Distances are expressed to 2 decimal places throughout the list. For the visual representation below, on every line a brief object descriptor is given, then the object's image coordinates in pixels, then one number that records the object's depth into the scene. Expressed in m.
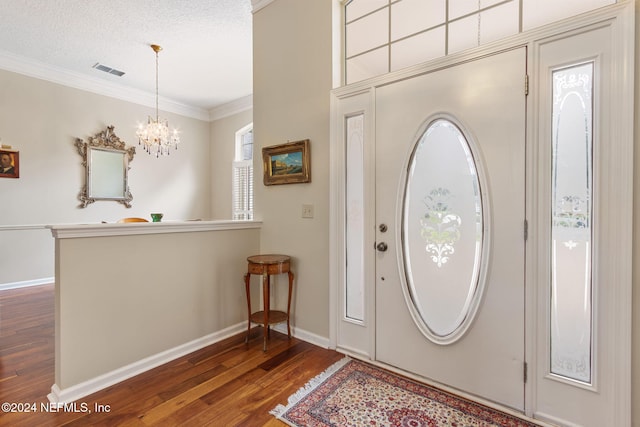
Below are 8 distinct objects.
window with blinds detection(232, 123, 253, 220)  5.88
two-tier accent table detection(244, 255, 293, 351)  2.49
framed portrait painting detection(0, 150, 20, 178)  4.05
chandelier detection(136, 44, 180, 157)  4.32
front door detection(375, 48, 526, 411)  1.70
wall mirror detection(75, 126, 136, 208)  4.84
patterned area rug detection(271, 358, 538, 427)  1.64
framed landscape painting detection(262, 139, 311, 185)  2.61
